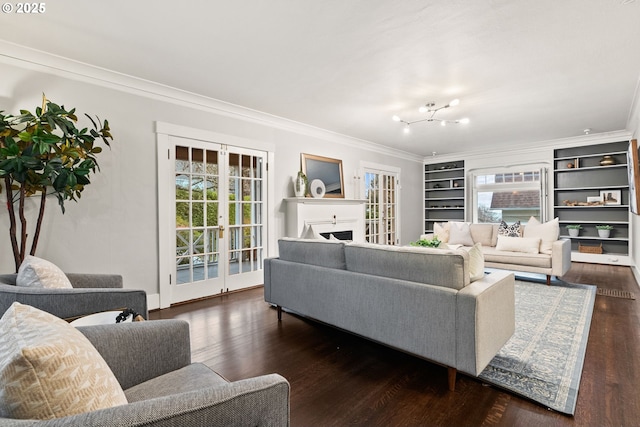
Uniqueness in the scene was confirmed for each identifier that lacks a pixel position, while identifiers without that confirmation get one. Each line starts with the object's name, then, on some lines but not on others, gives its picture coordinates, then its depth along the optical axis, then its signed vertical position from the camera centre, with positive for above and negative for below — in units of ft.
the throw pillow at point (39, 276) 6.00 -1.13
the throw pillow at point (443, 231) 19.66 -1.17
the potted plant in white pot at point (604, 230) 19.72 -1.23
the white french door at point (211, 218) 12.39 -0.13
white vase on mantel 16.48 +1.54
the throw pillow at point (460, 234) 18.78 -1.31
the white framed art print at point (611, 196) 19.77 +0.90
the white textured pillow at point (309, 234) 11.14 -0.71
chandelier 13.31 +4.62
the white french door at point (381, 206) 22.02 +0.54
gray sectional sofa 6.22 -1.99
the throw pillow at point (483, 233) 18.37 -1.23
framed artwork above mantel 17.58 +2.44
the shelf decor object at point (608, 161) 19.72 +3.09
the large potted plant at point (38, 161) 7.64 +1.45
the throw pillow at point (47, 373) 2.24 -1.18
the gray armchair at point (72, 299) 5.44 -1.50
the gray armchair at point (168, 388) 2.29 -1.67
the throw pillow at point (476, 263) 6.97 -1.14
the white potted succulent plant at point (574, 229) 20.65 -1.19
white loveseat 14.66 -1.71
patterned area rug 6.25 -3.51
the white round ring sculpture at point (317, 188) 17.53 +1.45
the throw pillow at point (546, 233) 15.42 -1.12
